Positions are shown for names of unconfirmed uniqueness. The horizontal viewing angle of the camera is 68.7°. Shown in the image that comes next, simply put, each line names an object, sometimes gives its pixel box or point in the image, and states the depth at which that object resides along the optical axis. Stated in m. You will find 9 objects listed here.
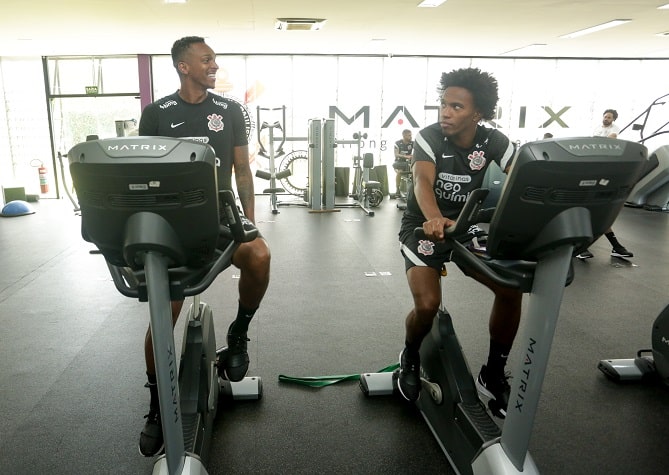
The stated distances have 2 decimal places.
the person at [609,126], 7.95
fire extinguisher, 9.68
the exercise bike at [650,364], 2.40
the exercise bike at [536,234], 1.26
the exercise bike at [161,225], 1.14
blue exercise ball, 7.47
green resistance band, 2.51
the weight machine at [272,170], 7.72
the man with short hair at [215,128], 2.04
